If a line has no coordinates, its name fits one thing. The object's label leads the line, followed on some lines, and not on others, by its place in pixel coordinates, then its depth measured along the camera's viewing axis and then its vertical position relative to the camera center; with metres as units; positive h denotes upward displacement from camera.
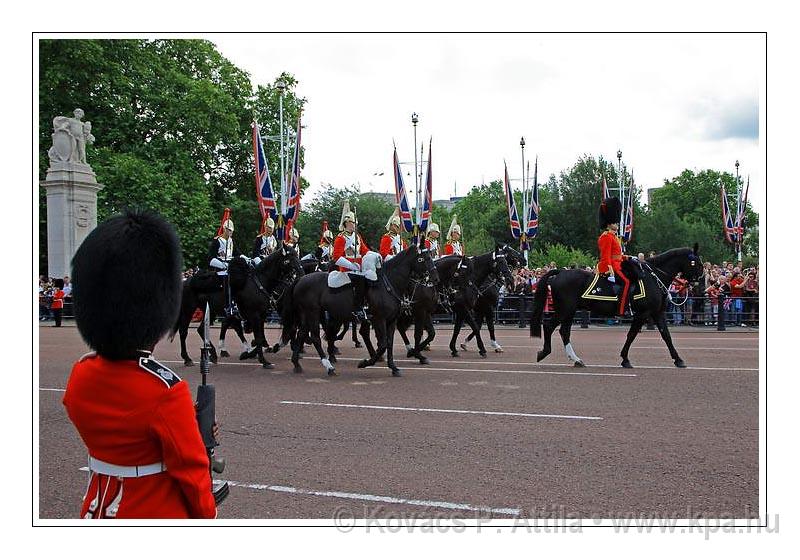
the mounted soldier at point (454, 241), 17.05 +0.74
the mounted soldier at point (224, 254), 13.02 +0.35
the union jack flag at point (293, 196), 22.02 +2.17
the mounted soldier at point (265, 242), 14.92 +0.65
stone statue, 23.52 +3.94
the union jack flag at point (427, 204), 21.99 +1.95
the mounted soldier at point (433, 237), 17.34 +0.88
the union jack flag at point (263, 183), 20.05 +2.31
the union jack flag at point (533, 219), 28.81 +2.01
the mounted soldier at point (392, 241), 13.77 +0.58
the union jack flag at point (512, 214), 27.55 +2.08
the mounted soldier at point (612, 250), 12.25 +0.37
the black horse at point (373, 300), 11.30 -0.37
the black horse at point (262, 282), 12.70 -0.12
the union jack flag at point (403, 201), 21.45 +1.97
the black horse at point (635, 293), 12.16 -0.25
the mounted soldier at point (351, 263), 11.59 +0.17
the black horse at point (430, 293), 12.65 -0.28
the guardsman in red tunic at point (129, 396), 2.50 -0.38
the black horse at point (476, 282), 14.17 -0.13
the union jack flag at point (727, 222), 28.25 +1.85
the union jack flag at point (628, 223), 30.99 +2.02
